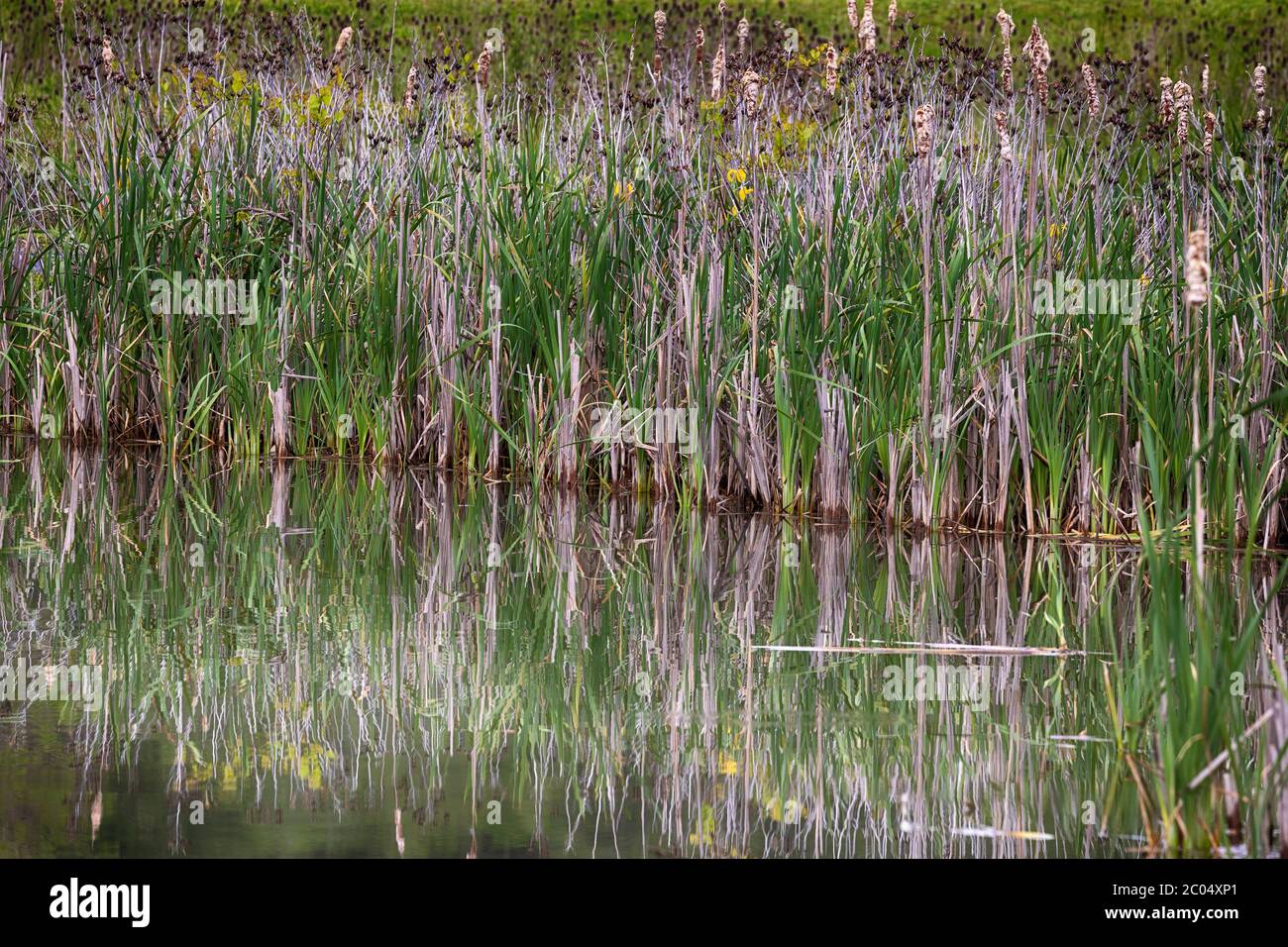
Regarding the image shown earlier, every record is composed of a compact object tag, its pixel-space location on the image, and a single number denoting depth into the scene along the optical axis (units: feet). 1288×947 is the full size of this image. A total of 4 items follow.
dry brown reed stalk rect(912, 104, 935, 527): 31.50
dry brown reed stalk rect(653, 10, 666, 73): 38.10
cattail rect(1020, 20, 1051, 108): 30.66
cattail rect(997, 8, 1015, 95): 31.58
